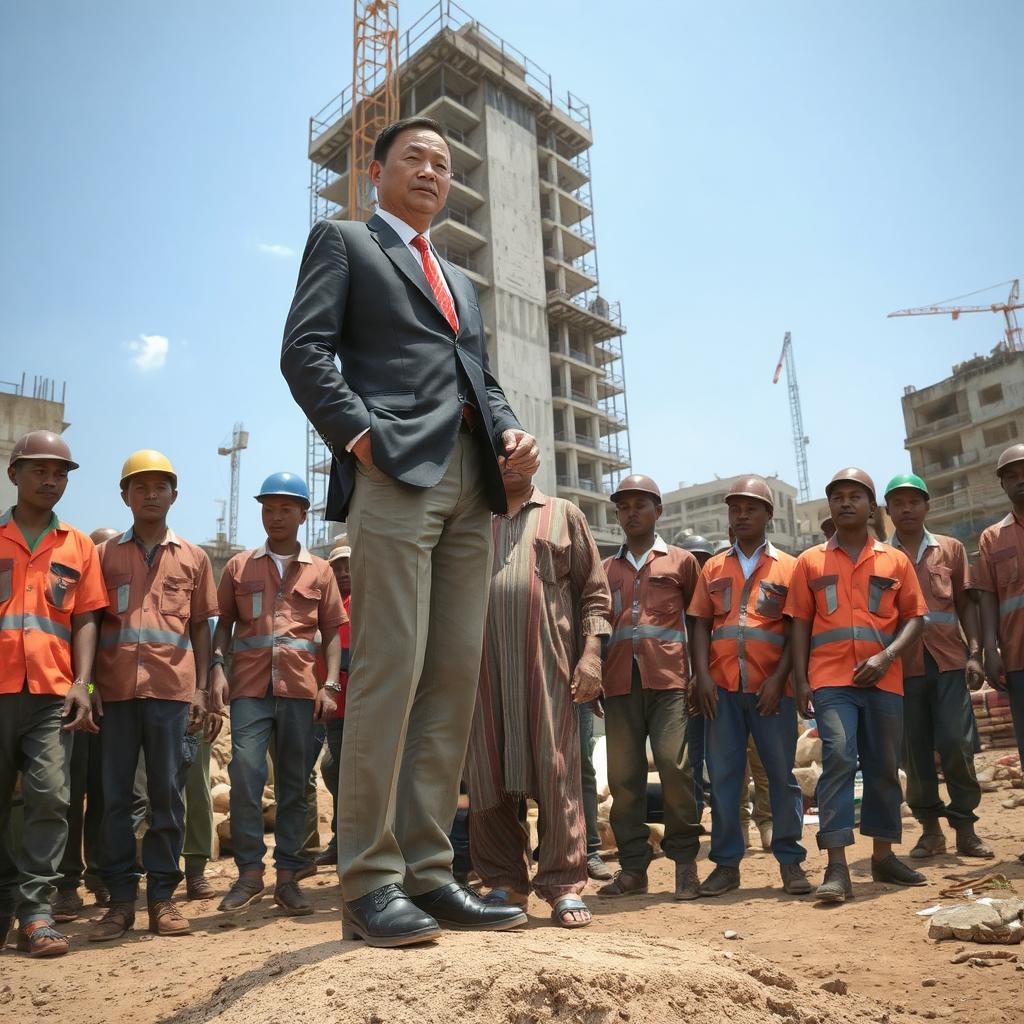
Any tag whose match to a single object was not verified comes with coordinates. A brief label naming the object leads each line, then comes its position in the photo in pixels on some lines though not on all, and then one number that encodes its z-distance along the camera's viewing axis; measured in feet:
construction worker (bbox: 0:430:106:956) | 14.95
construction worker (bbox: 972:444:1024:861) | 19.58
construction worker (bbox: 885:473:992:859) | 20.47
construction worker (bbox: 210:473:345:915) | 18.39
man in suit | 9.06
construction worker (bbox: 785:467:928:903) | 16.92
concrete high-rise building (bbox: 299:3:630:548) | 153.58
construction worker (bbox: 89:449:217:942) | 16.53
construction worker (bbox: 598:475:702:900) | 18.49
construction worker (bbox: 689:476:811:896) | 18.21
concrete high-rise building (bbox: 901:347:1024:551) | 152.56
